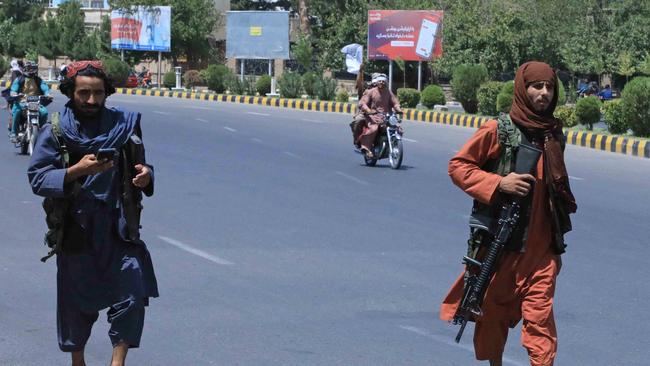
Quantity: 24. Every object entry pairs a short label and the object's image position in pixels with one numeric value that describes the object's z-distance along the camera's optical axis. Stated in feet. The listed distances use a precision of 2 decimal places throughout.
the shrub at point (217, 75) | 142.61
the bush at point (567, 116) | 88.74
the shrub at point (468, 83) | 105.60
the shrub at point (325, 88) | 128.16
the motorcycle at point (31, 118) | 56.49
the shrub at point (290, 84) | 130.93
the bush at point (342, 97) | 125.38
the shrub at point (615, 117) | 81.00
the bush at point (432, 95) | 112.57
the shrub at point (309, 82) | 129.80
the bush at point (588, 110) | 86.17
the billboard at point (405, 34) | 125.80
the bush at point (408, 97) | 113.64
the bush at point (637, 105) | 77.41
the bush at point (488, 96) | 97.93
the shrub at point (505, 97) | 91.81
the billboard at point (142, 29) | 163.63
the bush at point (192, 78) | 157.99
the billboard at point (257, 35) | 145.59
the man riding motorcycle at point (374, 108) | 57.72
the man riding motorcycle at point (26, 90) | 55.98
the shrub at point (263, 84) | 137.80
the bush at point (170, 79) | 158.92
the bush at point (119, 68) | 153.89
